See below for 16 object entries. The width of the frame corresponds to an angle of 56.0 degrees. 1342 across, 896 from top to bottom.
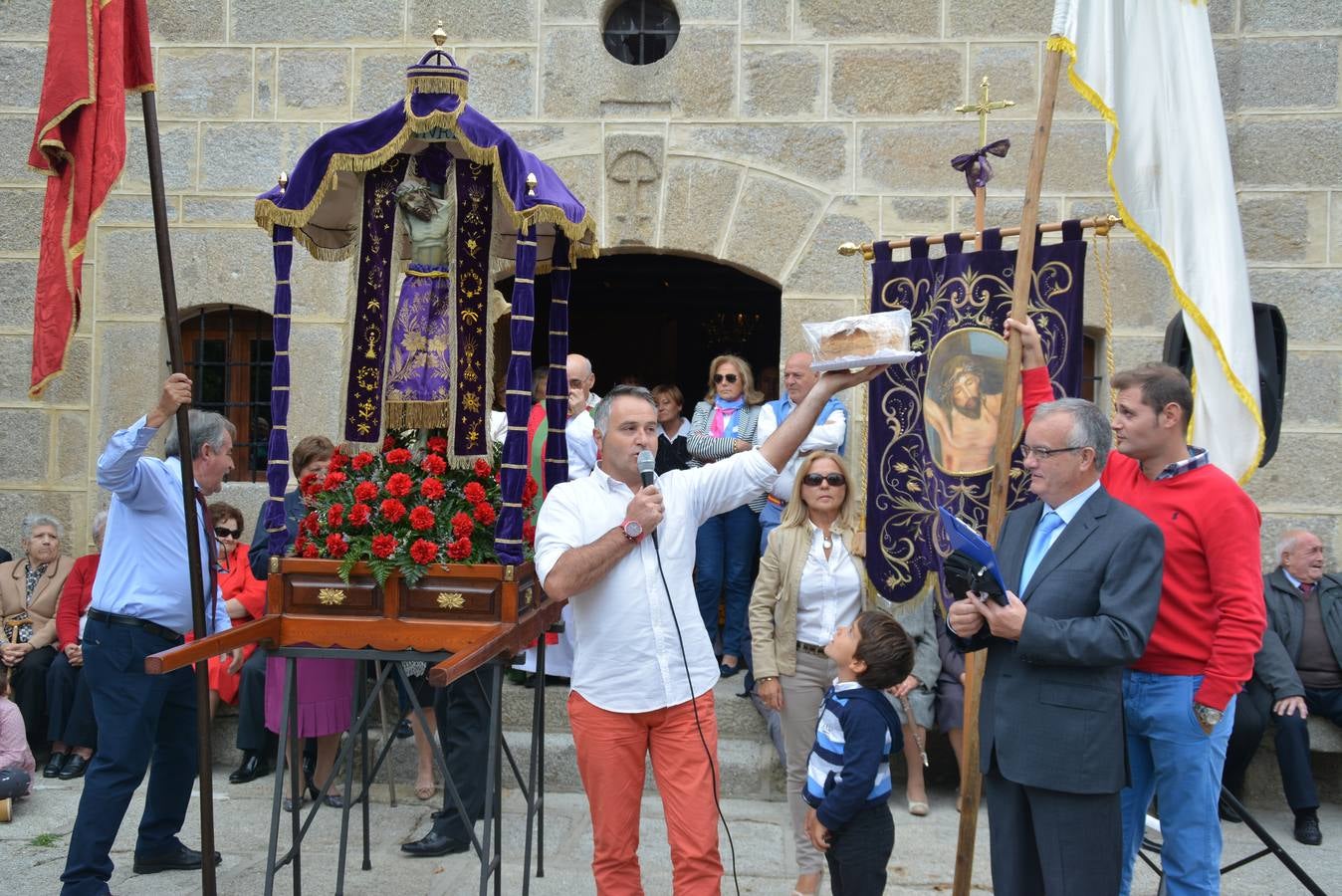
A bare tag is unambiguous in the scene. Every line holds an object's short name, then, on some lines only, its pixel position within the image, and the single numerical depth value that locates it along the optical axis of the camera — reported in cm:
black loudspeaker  549
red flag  440
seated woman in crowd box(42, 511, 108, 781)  704
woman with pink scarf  728
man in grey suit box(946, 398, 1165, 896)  346
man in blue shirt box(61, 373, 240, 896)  492
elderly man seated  629
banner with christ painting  557
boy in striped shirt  398
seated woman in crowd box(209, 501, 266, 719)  658
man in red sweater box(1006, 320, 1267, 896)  395
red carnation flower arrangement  443
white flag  487
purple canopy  467
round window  789
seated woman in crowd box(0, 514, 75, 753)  721
